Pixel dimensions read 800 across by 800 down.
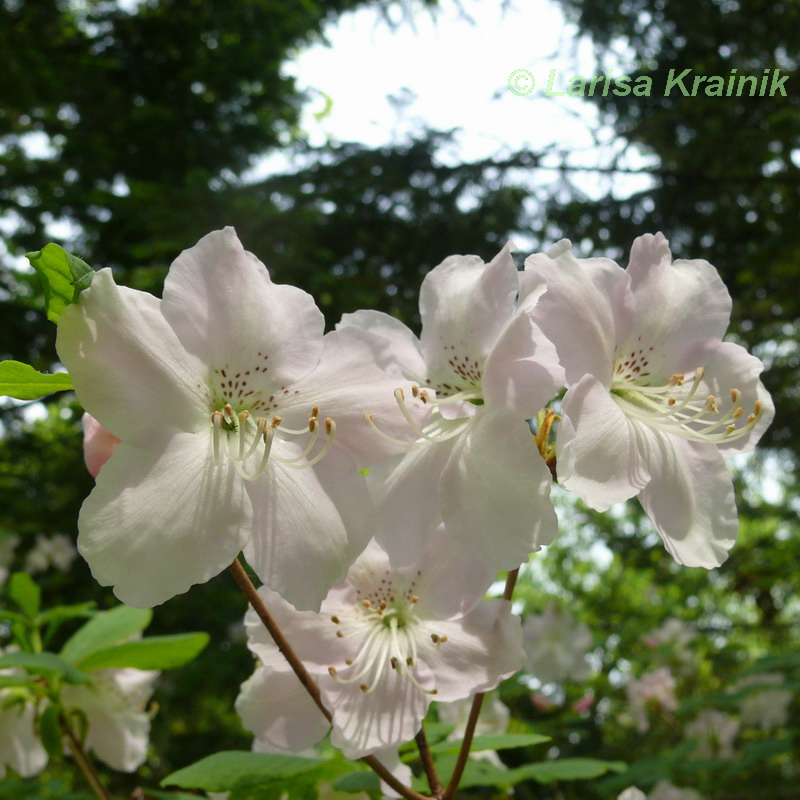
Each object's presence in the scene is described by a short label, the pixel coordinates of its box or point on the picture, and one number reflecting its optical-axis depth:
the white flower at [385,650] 0.28
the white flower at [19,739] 0.39
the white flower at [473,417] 0.25
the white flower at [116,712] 0.39
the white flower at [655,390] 0.25
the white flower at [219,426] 0.23
